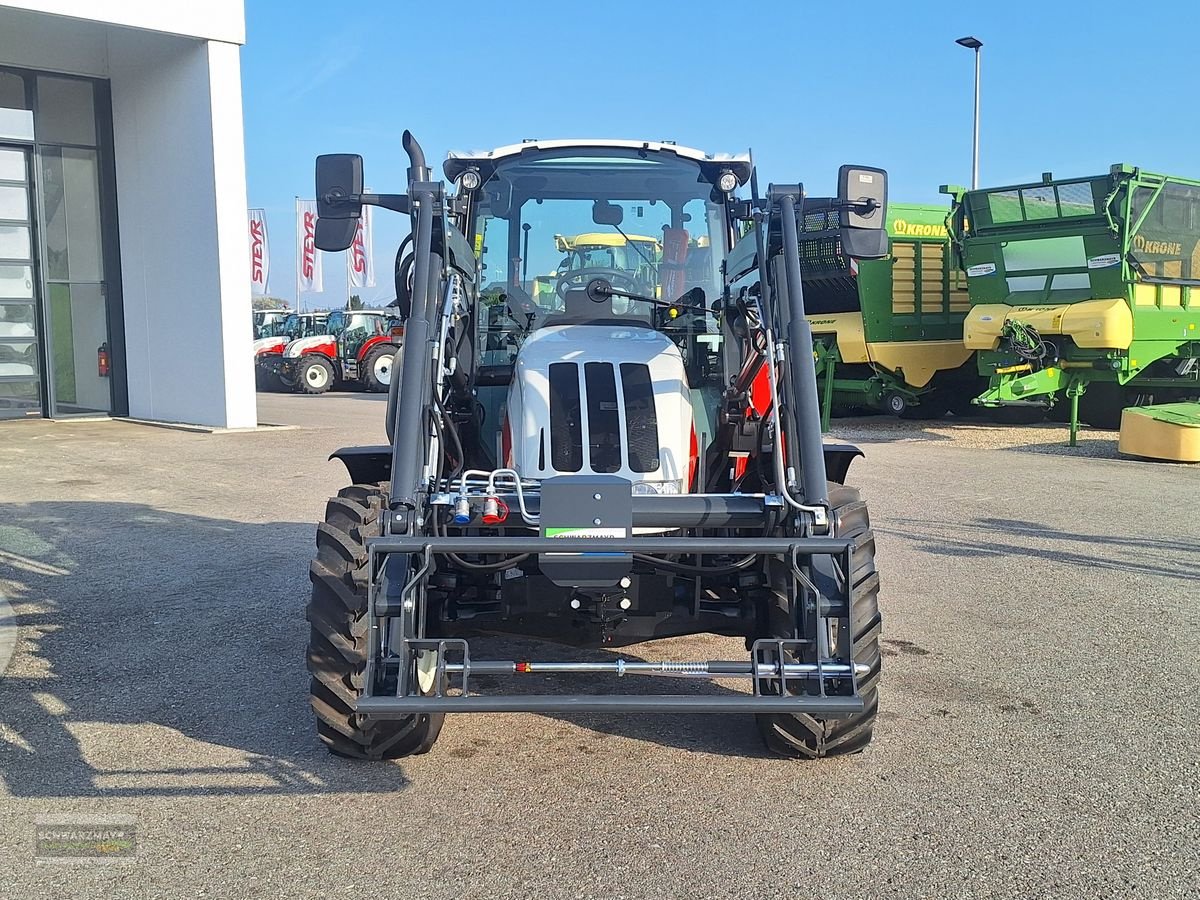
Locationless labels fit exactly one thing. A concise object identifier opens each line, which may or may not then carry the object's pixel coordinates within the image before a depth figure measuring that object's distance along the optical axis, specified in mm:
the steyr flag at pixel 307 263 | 35375
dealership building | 15234
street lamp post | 24906
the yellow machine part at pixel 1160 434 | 11891
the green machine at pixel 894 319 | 15586
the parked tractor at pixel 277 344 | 26719
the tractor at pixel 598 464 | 3551
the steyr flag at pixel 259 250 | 35094
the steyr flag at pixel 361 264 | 38000
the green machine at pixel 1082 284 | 13242
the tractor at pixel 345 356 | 25219
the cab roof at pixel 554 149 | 4992
